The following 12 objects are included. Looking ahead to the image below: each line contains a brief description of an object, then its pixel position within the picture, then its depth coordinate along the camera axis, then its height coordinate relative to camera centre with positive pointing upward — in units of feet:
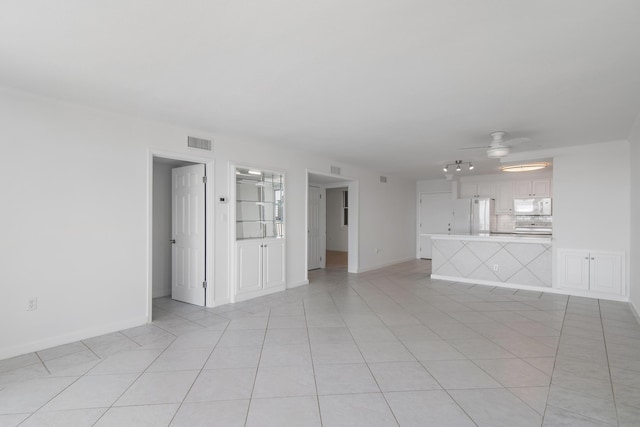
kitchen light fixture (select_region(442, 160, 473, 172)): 21.53 +3.44
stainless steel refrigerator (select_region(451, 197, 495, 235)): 28.07 -0.15
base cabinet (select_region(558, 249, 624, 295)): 16.97 -2.99
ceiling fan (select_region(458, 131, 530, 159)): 14.99 +3.18
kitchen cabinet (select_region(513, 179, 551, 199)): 25.48 +2.01
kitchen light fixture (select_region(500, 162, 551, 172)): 20.51 +3.04
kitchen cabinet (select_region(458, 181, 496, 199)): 28.17 +2.14
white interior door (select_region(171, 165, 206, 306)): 15.79 -0.95
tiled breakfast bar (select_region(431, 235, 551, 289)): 19.16 -2.82
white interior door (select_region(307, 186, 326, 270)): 26.58 -1.29
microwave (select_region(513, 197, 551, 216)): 25.75 +0.63
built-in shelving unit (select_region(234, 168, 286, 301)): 16.84 -1.00
